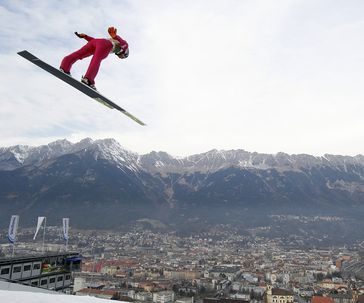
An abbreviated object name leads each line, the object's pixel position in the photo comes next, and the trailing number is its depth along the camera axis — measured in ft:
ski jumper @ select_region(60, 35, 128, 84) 19.61
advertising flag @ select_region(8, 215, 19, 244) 88.53
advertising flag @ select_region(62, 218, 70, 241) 114.52
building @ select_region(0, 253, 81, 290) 91.97
